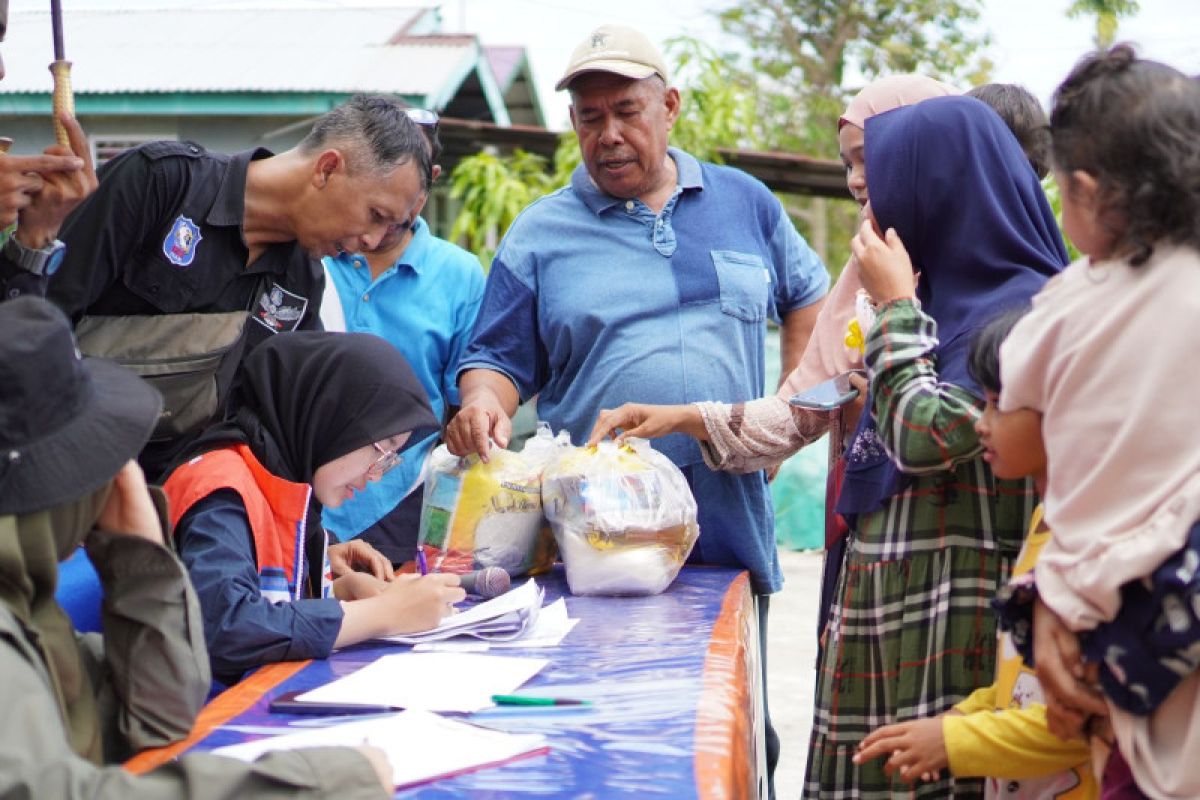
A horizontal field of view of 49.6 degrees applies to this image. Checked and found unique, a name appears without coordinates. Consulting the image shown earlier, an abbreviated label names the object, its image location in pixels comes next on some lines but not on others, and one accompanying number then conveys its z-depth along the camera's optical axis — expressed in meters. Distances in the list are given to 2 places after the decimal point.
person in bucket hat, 1.37
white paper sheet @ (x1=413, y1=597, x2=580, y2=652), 2.33
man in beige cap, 3.20
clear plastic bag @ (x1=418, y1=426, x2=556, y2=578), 2.84
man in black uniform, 2.74
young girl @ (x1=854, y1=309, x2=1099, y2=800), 1.85
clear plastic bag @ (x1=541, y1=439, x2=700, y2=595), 2.71
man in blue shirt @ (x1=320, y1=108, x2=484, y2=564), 3.70
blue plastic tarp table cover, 1.65
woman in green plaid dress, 2.17
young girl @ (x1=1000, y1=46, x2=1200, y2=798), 1.55
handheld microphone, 2.67
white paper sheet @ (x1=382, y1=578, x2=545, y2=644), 2.38
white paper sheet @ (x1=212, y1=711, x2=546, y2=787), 1.66
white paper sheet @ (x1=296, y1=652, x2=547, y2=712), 1.95
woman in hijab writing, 2.19
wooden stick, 2.52
